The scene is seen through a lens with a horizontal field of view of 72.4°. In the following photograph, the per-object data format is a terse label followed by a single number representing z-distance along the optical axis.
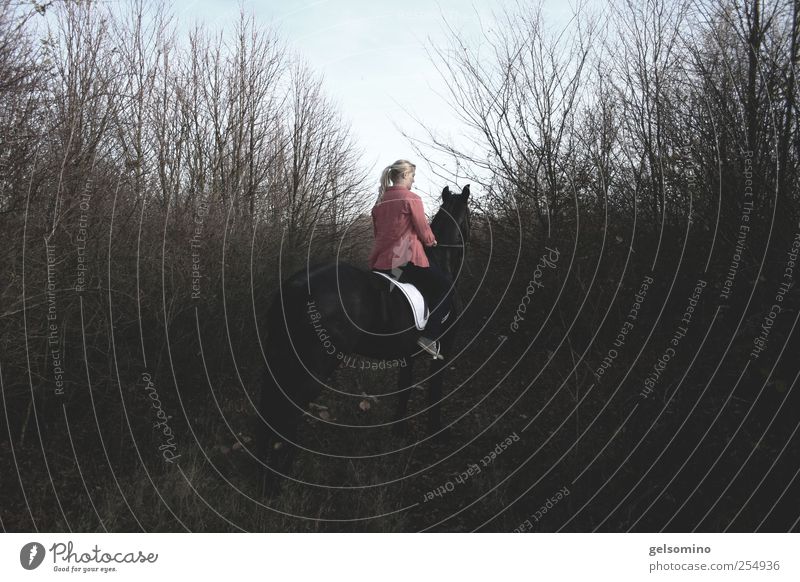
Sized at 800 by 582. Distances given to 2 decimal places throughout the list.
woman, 6.30
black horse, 5.29
